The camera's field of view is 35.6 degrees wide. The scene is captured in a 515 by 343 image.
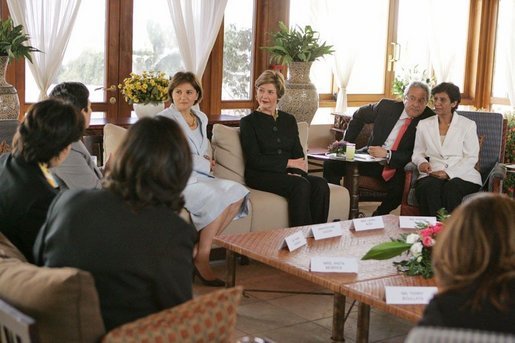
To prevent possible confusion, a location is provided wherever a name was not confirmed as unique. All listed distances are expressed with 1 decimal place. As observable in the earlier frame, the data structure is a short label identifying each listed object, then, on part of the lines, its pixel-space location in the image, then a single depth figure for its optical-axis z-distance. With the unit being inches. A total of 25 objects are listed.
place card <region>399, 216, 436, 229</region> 170.7
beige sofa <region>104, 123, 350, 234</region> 202.2
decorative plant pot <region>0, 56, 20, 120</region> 218.2
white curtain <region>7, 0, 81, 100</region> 241.8
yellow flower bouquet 240.5
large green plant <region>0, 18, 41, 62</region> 220.1
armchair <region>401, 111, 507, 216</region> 232.2
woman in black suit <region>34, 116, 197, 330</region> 85.3
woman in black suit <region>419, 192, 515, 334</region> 66.9
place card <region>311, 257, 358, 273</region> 137.7
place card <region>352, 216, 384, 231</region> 170.6
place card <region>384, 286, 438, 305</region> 121.0
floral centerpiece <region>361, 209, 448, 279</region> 134.4
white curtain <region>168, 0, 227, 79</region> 277.0
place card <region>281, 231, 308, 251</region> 151.3
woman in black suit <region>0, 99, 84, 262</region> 109.5
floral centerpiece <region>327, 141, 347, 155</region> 235.3
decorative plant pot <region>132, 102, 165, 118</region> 238.7
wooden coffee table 127.3
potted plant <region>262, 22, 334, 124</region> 274.4
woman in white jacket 227.3
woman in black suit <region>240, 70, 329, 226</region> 213.3
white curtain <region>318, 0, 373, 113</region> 325.7
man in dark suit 238.8
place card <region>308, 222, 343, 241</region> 161.6
